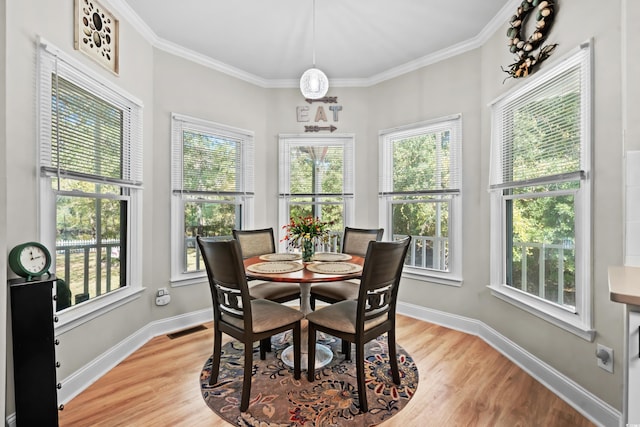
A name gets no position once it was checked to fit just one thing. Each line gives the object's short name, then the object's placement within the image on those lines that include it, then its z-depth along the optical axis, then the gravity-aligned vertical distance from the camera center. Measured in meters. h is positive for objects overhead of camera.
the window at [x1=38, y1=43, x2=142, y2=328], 1.79 +0.23
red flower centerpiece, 2.40 -0.15
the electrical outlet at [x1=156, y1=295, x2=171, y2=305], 2.80 -0.81
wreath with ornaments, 1.98 +1.23
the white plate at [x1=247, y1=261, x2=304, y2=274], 2.07 -0.39
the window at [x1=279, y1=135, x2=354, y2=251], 3.59 +0.40
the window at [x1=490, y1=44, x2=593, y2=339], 1.80 +0.13
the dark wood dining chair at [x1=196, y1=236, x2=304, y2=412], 1.76 -0.65
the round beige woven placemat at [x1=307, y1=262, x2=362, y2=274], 2.05 -0.39
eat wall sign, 3.56 +1.16
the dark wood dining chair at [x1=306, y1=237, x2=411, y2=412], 1.76 -0.65
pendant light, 2.37 +1.02
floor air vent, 2.78 -1.13
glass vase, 2.50 -0.32
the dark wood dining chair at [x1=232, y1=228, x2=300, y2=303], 2.61 -0.40
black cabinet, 1.48 -0.70
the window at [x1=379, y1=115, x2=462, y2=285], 2.99 +0.20
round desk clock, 1.50 -0.24
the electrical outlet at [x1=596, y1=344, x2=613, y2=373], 1.62 -0.79
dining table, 1.94 -0.40
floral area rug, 1.71 -1.15
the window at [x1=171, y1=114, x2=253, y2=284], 2.95 +0.29
